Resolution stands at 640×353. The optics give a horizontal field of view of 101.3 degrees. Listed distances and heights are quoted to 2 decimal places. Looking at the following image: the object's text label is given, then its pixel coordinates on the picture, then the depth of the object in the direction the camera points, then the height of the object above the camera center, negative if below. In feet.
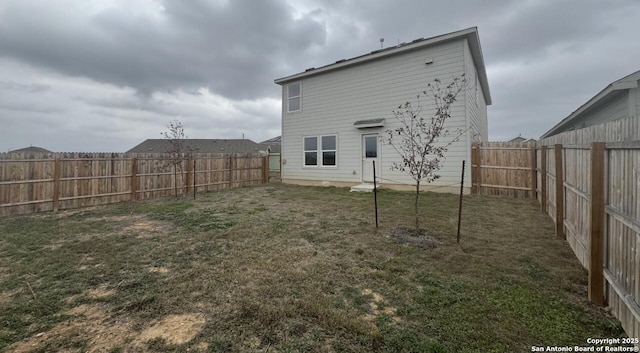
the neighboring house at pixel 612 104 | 24.88 +8.25
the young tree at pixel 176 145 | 34.17 +3.71
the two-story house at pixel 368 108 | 30.45 +9.46
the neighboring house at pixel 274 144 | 127.10 +15.18
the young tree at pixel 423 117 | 30.32 +7.10
